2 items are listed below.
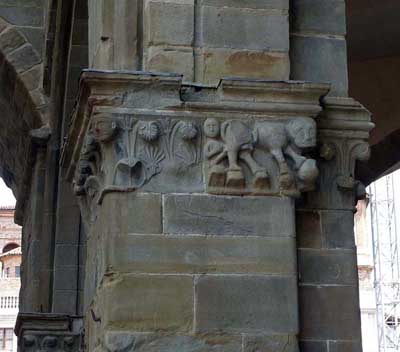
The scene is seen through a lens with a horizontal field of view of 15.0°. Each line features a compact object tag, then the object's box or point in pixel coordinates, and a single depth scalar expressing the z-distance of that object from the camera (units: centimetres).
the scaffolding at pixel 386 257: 4423
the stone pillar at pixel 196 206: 619
